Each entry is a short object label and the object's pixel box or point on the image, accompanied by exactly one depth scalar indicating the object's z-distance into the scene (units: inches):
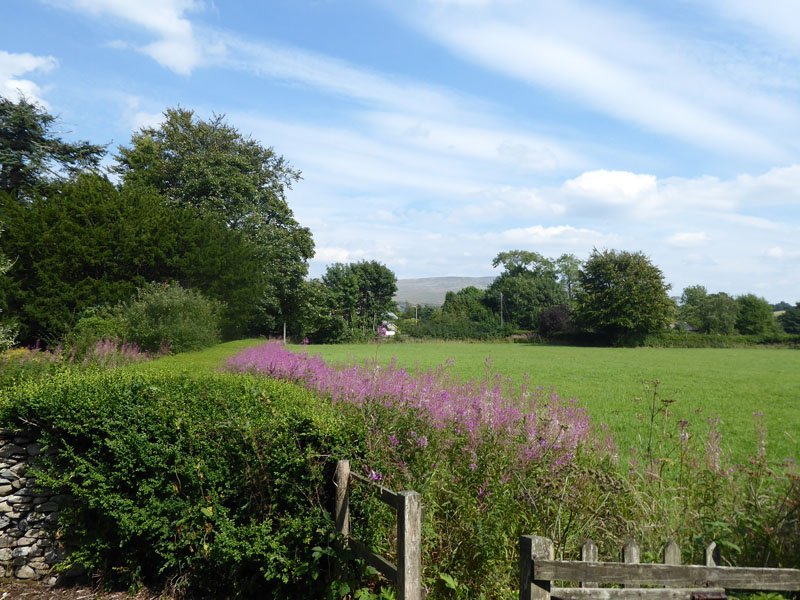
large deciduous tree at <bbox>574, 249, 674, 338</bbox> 2075.5
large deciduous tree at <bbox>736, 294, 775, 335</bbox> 2736.2
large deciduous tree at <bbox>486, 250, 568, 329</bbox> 3043.8
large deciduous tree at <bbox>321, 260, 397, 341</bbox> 2233.0
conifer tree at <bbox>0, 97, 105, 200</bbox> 1050.1
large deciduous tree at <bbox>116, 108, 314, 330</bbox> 1301.7
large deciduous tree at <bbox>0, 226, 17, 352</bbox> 596.1
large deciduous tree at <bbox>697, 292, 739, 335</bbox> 2679.6
